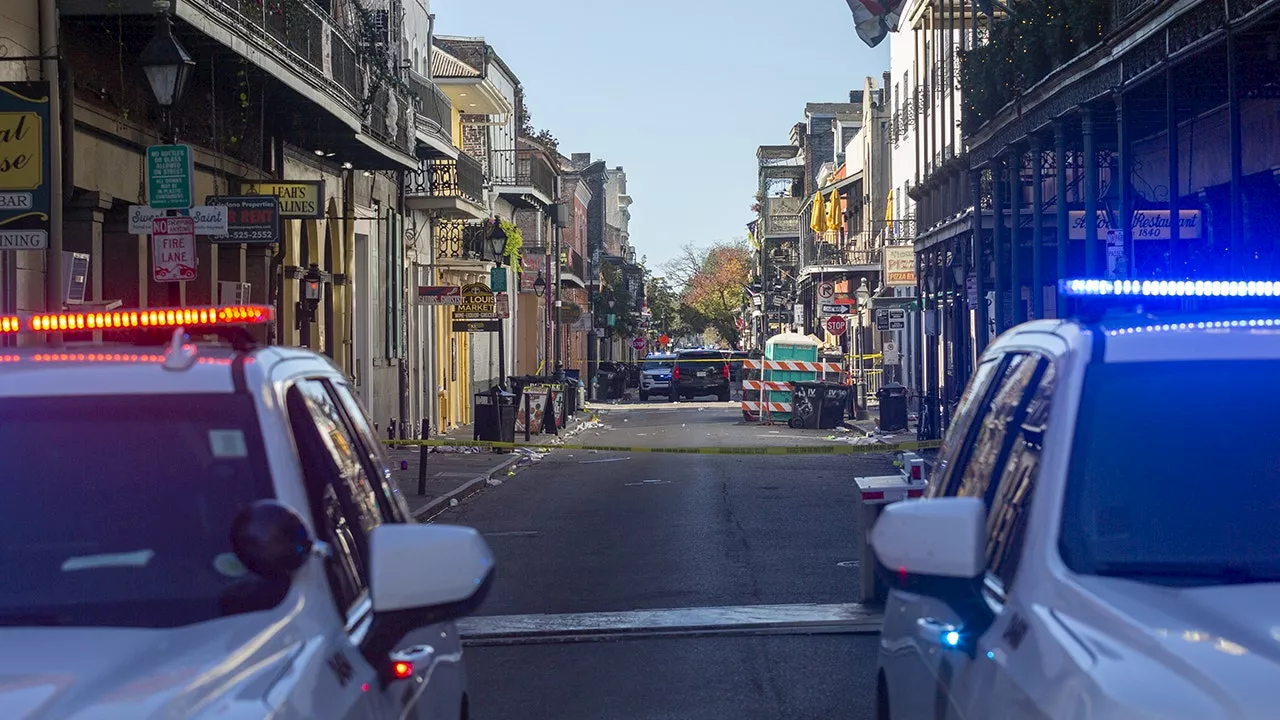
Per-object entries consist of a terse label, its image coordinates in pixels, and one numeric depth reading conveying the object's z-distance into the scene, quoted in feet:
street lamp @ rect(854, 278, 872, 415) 219.20
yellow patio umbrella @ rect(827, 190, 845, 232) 237.04
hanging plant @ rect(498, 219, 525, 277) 176.96
